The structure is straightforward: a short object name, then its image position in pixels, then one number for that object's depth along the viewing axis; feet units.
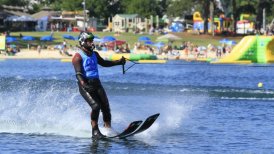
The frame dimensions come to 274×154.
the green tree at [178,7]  437.17
